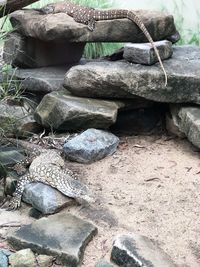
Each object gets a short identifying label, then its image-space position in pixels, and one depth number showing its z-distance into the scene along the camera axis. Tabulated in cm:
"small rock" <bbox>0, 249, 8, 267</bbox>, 333
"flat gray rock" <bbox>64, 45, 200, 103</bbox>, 459
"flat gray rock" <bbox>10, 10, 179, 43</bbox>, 483
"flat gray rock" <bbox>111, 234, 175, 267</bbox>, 321
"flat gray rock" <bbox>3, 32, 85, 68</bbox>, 530
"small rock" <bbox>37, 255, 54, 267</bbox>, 332
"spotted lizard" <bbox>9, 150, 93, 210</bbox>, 391
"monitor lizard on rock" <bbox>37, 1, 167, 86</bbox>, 481
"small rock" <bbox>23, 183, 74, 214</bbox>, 378
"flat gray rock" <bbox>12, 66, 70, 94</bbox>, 506
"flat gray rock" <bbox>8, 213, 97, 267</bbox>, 333
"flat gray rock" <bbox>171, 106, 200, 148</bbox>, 436
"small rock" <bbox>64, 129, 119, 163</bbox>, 443
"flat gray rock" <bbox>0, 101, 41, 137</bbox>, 464
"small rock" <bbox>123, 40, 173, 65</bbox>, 465
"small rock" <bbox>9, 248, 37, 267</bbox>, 332
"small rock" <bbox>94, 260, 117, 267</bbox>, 331
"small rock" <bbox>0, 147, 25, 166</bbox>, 436
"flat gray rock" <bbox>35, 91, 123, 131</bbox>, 459
